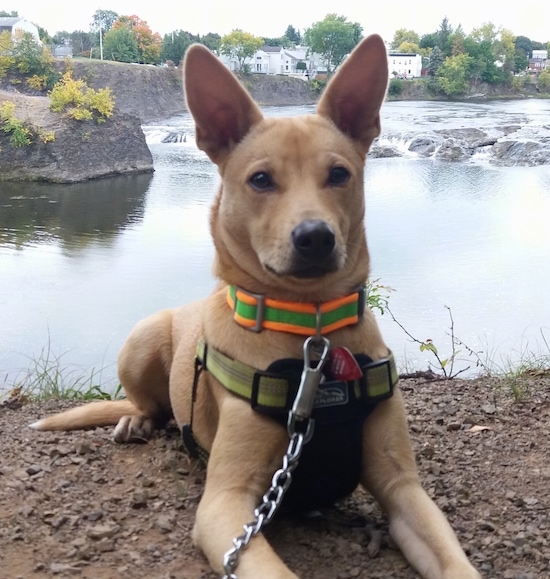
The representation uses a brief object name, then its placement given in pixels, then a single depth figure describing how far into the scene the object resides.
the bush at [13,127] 19.80
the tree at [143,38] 33.84
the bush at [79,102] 20.72
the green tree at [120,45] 33.03
